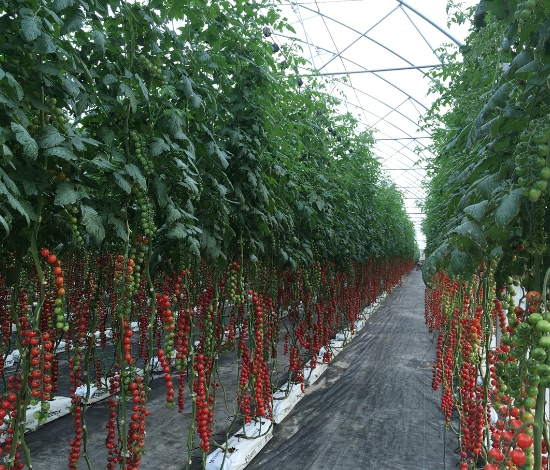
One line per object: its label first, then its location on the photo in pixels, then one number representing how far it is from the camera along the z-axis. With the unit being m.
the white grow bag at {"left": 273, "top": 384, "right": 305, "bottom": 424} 5.03
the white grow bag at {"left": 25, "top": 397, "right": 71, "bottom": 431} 4.71
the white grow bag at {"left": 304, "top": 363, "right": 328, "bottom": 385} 6.36
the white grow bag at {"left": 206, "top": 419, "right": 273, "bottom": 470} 3.78
